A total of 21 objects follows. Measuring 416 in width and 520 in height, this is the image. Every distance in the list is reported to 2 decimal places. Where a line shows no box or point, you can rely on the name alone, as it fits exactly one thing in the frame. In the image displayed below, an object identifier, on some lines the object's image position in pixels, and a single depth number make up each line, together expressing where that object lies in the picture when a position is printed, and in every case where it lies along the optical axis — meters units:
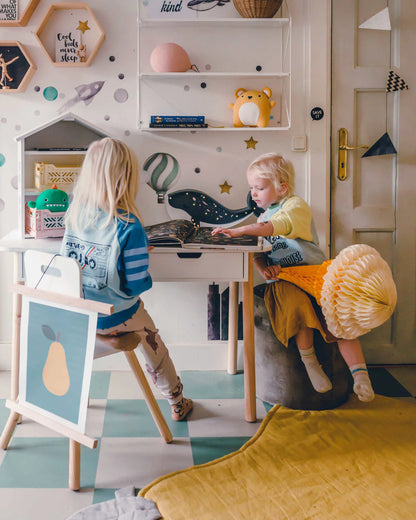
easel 1.65
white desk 2.18
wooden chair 1.71
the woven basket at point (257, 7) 2.53
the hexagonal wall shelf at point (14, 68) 2.64
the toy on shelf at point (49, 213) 2.34
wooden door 2.72
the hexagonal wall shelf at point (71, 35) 2.65
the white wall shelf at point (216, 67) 2.68
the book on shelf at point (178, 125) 2.61
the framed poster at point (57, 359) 1.70
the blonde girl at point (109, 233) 1.86
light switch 2.74
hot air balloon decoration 2.75
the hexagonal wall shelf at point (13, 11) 2.62
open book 2.17
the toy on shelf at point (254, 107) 2.60
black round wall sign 2.71
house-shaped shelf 2.57
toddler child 2.27
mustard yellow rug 1.65
